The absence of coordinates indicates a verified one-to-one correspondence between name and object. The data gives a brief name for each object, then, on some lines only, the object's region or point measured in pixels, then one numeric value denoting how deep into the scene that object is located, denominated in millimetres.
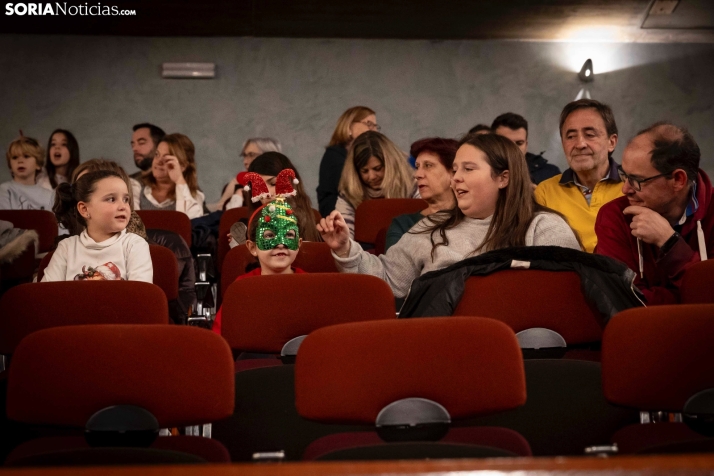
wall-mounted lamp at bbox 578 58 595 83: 6926
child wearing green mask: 2998
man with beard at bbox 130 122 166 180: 5488
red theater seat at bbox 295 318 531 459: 1708
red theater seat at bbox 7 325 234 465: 1754
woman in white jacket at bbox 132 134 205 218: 4859
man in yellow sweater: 3408
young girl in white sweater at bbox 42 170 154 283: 3131
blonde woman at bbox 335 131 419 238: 4461
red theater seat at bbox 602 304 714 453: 1789
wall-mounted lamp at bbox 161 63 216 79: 6914
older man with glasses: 2691
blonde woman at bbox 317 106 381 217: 5055
